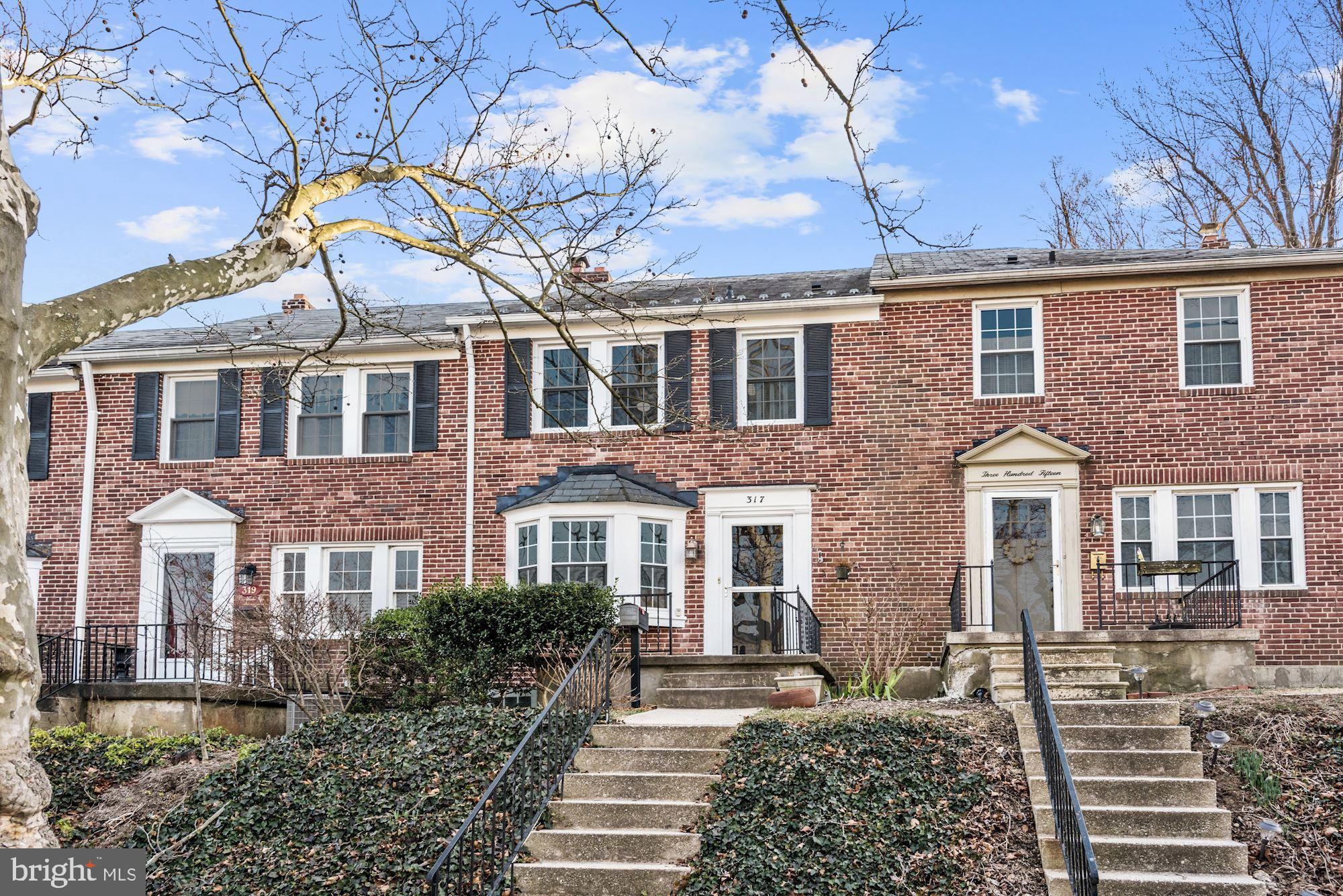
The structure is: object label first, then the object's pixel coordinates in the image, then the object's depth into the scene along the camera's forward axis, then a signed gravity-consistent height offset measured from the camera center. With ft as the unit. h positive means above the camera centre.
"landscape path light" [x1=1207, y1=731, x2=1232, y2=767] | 32.42 -3.99
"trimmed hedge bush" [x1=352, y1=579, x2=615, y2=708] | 47.52 -2.03
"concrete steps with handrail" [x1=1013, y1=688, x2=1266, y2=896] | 28.45 -5.37
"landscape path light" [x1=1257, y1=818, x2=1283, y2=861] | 28.50 -5.43
